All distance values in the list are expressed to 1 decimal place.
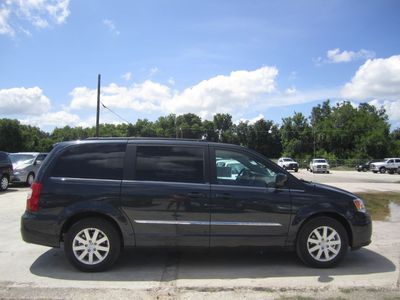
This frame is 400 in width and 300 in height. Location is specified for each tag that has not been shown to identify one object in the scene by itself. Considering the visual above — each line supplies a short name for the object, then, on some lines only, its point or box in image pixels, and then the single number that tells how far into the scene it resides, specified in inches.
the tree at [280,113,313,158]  4047.7
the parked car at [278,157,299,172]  2167.2
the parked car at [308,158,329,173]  2052.2
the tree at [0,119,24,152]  4183.1
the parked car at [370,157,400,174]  2119.8
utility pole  1409.0
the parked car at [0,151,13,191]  703.7
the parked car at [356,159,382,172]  2363.3
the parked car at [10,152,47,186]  809.5
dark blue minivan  245.4
